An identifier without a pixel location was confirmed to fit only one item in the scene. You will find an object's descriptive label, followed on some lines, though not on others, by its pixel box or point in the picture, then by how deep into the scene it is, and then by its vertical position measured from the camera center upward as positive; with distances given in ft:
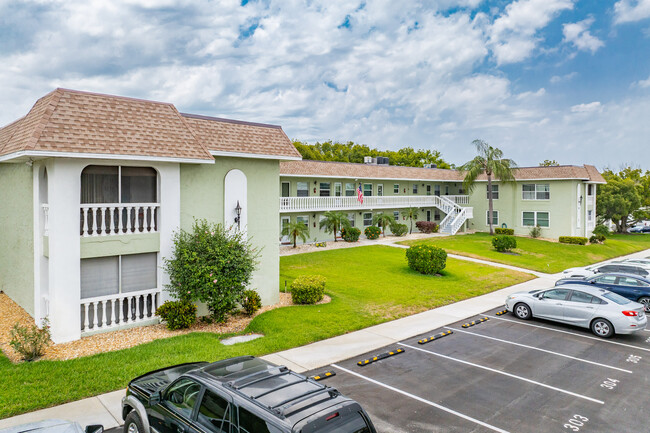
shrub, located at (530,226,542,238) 132.05 -7.38
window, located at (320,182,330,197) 114.32 +5.83
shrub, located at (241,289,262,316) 47.60 -10.86
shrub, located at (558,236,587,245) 121.70 -9.22
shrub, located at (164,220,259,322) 41.68 -6.10
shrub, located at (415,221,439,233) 132.77 -5.44
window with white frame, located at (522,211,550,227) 132.05 -3.21
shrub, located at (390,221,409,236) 123.24 -5.88
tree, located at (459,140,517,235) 130.82 +14.22
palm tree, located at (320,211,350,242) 105.09 -2.94
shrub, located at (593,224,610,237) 146.22 -7.46
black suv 15.90 -8.28
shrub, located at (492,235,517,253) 104.22 -8.63
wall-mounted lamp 49.02 -0.62
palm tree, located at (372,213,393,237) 122.01 -3.12
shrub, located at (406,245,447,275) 74.23 -9.11
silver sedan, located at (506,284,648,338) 43.60 -11.42
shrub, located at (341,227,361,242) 109.70 -6.56
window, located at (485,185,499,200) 143.74 +5.77
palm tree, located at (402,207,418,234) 133.69 -1.16
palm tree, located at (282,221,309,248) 97.30 -4.88
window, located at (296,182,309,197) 108.27 +5.56
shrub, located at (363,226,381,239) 116.57 -6.40
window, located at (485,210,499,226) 143.43 -2.72
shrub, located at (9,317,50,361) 33.37 -11.11
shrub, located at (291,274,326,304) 52.65 -10.47
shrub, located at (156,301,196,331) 41.63 -10.64
